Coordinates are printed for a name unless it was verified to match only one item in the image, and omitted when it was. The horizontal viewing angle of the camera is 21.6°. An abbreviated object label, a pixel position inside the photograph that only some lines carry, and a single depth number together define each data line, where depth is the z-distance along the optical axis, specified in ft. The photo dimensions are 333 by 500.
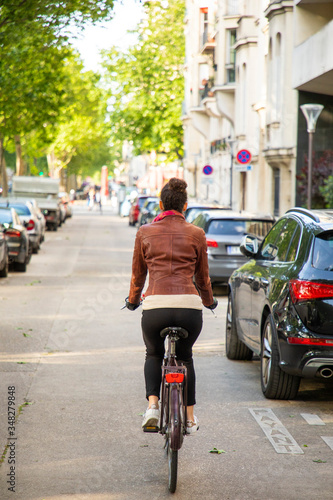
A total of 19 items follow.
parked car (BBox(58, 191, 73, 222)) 161.70
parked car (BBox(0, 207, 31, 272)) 64.85
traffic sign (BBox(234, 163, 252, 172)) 90.85
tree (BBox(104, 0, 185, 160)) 181.68
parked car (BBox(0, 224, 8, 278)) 58.34
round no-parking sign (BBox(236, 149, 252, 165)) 91.71
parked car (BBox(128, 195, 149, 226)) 153.79
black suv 22.33
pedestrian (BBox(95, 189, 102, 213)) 231.48
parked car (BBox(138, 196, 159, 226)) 124.77
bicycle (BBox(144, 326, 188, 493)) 16.02
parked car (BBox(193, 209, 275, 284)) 51.29
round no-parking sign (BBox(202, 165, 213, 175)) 120.26
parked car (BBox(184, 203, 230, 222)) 64.23
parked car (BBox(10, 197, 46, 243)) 95.89
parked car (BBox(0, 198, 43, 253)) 83.20
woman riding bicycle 16.93
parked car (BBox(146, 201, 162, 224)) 119.44
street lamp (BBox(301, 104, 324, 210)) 61.72
